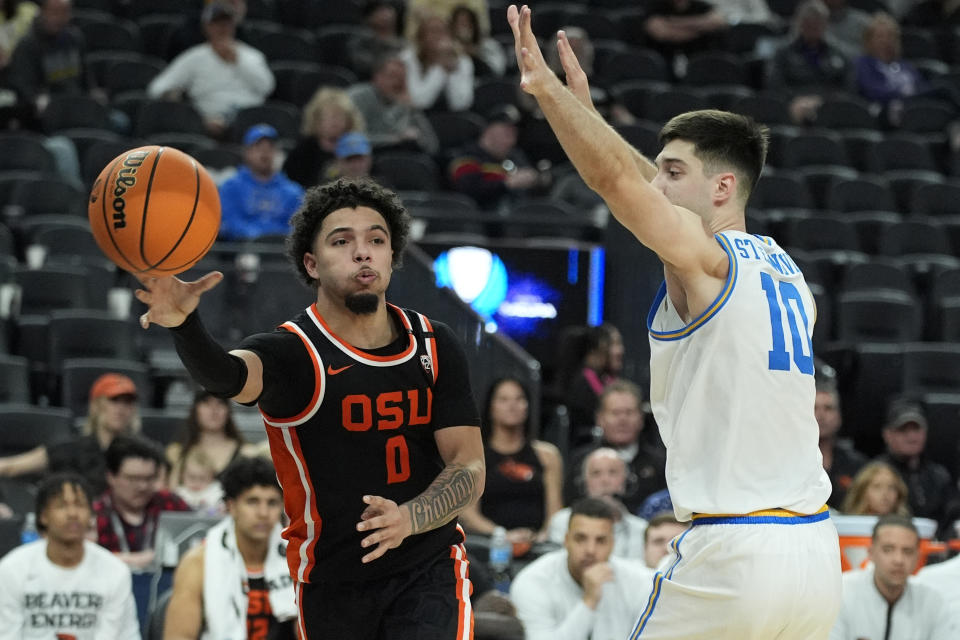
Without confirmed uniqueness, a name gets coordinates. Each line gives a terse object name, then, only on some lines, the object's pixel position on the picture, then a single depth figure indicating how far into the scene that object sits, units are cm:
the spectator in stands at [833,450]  1774
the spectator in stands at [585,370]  1923
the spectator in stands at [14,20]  2524
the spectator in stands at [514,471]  1640
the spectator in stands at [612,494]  1520
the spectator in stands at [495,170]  2337
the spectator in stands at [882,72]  2867
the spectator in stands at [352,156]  2117
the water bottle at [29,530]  1475
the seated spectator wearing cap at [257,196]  2110
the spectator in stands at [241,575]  1272
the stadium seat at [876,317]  2148
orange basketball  771
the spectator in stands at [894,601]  1367
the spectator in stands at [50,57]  2396
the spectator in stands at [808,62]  2820
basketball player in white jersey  688
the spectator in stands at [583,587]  1353
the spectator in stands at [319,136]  2222
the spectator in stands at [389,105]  2445
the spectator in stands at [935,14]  3228
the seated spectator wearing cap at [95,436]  1605
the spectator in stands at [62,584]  1306
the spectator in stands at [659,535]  1401
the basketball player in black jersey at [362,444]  795
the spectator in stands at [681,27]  2893
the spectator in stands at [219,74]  2450
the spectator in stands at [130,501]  1496
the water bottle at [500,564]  1441
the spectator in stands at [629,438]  1694
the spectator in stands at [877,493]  1611
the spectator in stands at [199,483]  1603
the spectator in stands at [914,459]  1823
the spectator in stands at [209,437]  1649
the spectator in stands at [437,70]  2549
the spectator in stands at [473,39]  2683
